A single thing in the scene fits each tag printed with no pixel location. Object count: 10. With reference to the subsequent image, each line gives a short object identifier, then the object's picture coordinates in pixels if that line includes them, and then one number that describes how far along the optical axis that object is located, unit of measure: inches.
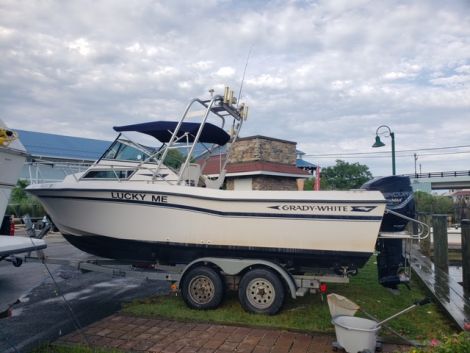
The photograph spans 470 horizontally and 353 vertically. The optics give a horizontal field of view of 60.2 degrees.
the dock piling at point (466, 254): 261.4
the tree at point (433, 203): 1541.6
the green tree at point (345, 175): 1457.9
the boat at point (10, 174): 156.3
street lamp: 513.7
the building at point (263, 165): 732.7
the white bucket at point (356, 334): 161.2
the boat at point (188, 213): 215.3
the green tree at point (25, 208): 503.2
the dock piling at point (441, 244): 345.7
